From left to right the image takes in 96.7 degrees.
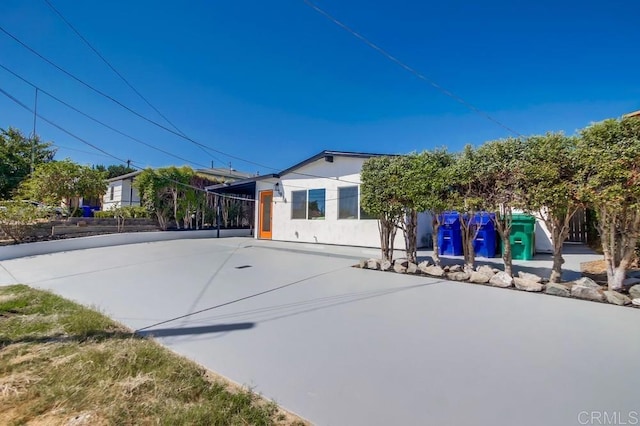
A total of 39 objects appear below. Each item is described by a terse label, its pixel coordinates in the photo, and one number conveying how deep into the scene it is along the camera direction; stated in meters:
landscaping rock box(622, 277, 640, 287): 3.89
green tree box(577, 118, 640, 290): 3.32
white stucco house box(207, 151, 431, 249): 9.47
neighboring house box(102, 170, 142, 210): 18.36
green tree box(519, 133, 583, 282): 3.80
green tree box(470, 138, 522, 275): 4.29
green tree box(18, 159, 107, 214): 11.16
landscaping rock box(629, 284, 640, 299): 3.59
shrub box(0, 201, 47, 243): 8.62
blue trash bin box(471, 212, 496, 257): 7.34
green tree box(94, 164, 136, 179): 37.22
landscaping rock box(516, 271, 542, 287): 4.35
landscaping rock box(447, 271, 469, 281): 4.99
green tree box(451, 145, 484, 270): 4.70
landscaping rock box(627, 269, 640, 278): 4.26
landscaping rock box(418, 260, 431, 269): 5.59
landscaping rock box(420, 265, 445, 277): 5.29
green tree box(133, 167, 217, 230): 12.86
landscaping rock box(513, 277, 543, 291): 4.23
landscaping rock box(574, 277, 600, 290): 3.91
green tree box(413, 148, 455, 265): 5.04
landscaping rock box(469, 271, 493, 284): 4.77
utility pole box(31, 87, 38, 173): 8.58
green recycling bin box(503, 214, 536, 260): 6.81
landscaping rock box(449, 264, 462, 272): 5.28
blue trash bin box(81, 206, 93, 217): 15.80
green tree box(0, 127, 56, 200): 17.78
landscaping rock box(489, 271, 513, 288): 4.52
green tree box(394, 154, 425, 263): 5.30
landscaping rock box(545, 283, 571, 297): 3.99
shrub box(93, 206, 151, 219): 12.15
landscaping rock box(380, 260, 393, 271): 5.95
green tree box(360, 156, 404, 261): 5.70
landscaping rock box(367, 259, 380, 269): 6.10
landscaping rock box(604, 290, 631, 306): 3.58
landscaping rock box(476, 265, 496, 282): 4.79
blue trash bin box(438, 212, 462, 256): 7.92
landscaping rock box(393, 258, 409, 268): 5.82
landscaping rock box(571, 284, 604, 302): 3.80
